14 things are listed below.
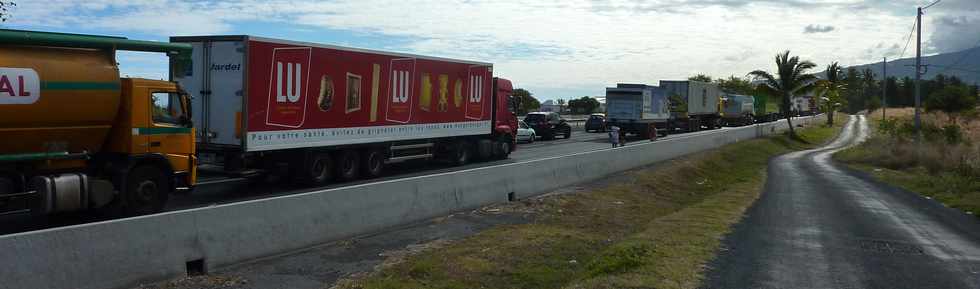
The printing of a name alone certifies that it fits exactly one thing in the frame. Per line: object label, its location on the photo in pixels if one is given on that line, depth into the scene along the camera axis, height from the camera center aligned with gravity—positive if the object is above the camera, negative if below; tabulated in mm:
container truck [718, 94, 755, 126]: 66312 +621
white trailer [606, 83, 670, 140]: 44312 +338
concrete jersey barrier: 7074 -1368
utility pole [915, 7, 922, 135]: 39250 +3193
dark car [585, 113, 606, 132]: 52312 -575
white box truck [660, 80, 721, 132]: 53062 +924
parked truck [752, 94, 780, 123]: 75250 +692
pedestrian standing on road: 33812 -850
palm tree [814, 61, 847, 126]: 85275 +2976
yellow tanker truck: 11250 -411
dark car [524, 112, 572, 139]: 42719 -548
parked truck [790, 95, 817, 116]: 93412 +1572
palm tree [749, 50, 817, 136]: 61062 +2829
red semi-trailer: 16438 +42
